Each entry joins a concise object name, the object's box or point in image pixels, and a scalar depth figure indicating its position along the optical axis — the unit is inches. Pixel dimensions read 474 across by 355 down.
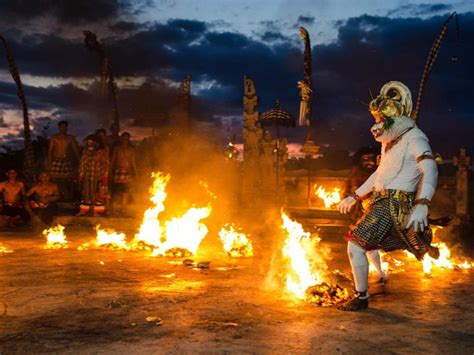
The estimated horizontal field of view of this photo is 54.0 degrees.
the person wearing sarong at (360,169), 318.0
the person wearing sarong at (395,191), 179.8
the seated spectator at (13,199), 458.6
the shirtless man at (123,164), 502.3
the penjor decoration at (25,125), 578.6
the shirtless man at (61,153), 495.5
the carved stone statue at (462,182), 499.2
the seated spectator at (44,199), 466.3
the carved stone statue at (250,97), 596.4
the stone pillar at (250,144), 591.5
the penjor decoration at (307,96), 665.6
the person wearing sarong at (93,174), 485.7
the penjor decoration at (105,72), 669.9
